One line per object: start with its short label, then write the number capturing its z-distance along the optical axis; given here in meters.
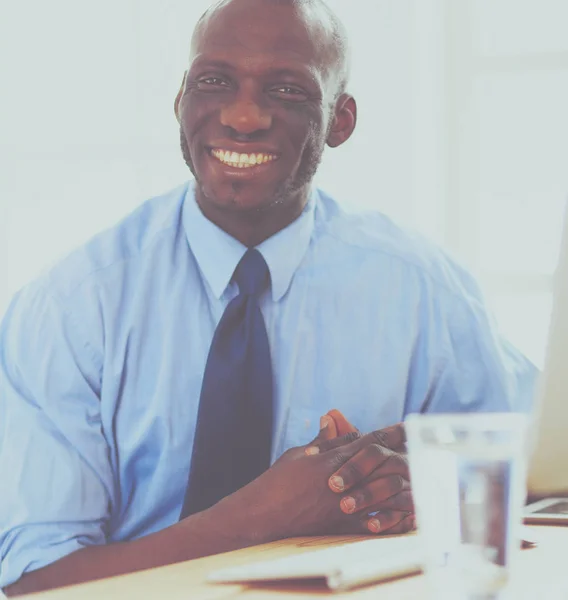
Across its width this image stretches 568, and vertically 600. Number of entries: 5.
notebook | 1.11
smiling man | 1.49
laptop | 1.06
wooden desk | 1.10
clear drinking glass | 0.88
